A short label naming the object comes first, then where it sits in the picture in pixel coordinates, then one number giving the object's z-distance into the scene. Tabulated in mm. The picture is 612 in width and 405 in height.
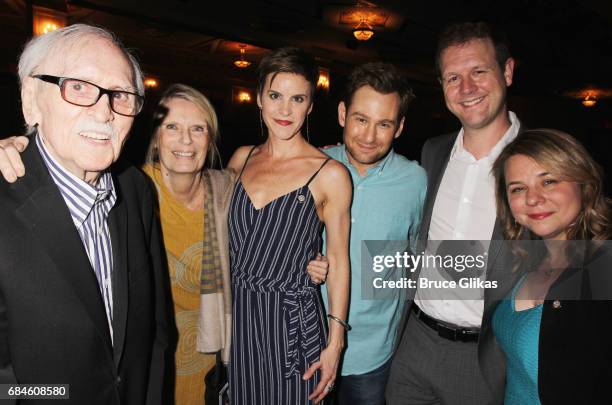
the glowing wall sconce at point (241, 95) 14875
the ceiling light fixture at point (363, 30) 8359
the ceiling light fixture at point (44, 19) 6504
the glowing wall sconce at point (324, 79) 11938
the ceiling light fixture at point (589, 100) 15077
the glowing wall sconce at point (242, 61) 11567
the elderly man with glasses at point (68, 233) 1109
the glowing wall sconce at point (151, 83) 12695
